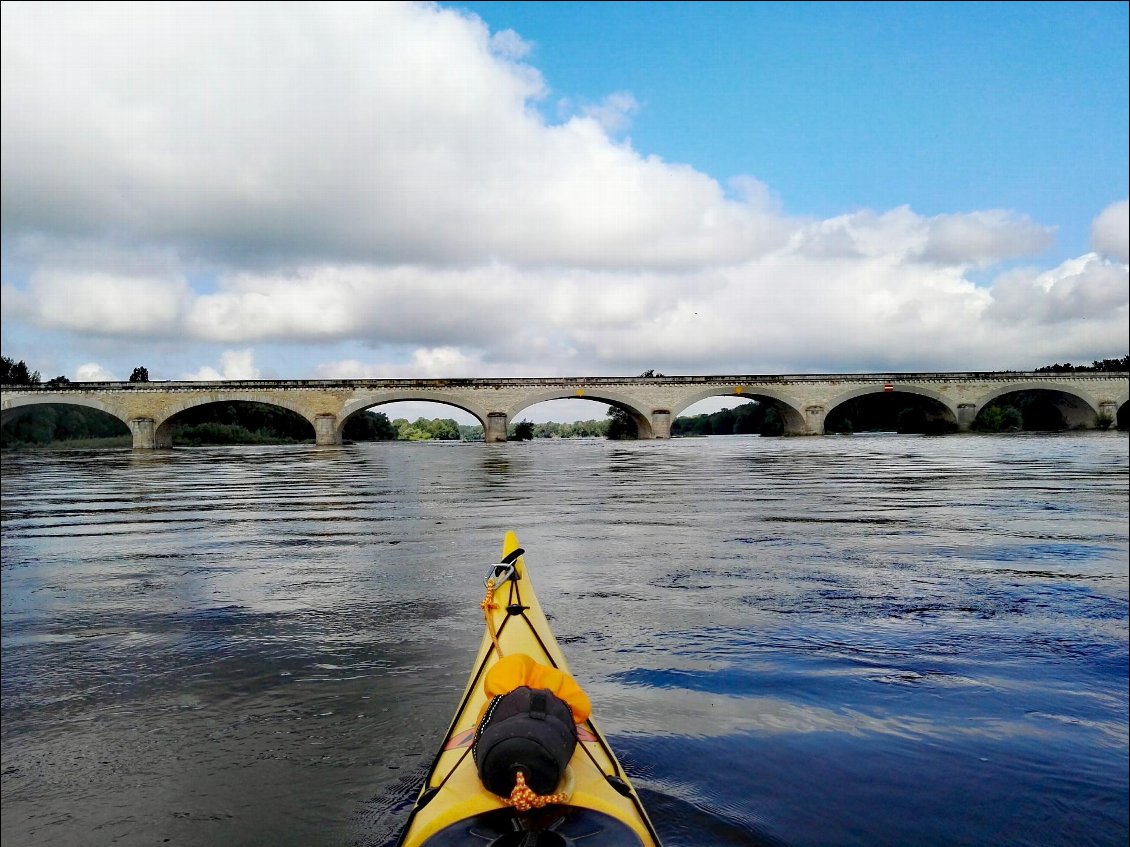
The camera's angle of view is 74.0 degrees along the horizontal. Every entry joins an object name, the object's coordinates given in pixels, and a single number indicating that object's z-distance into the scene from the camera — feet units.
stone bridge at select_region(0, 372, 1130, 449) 164.86
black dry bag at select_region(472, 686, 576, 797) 7.89
